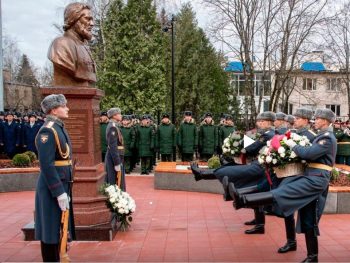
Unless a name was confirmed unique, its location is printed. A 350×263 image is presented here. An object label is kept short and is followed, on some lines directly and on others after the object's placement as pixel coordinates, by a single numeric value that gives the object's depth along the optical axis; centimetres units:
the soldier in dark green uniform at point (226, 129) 1529
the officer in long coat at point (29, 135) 1546
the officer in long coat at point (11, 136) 1536
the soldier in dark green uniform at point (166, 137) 1475
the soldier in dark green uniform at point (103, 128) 1422
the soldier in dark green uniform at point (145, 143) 1447
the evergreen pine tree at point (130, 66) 2247
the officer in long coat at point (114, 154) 840
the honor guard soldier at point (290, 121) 1093
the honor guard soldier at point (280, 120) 931
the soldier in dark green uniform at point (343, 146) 1523
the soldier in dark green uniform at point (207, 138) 1509
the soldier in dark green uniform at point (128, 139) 1452
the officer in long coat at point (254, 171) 716
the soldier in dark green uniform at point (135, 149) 1474
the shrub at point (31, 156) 1276
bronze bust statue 694
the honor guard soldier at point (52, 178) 479
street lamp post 1852
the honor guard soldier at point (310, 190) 553
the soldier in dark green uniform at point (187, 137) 1490
